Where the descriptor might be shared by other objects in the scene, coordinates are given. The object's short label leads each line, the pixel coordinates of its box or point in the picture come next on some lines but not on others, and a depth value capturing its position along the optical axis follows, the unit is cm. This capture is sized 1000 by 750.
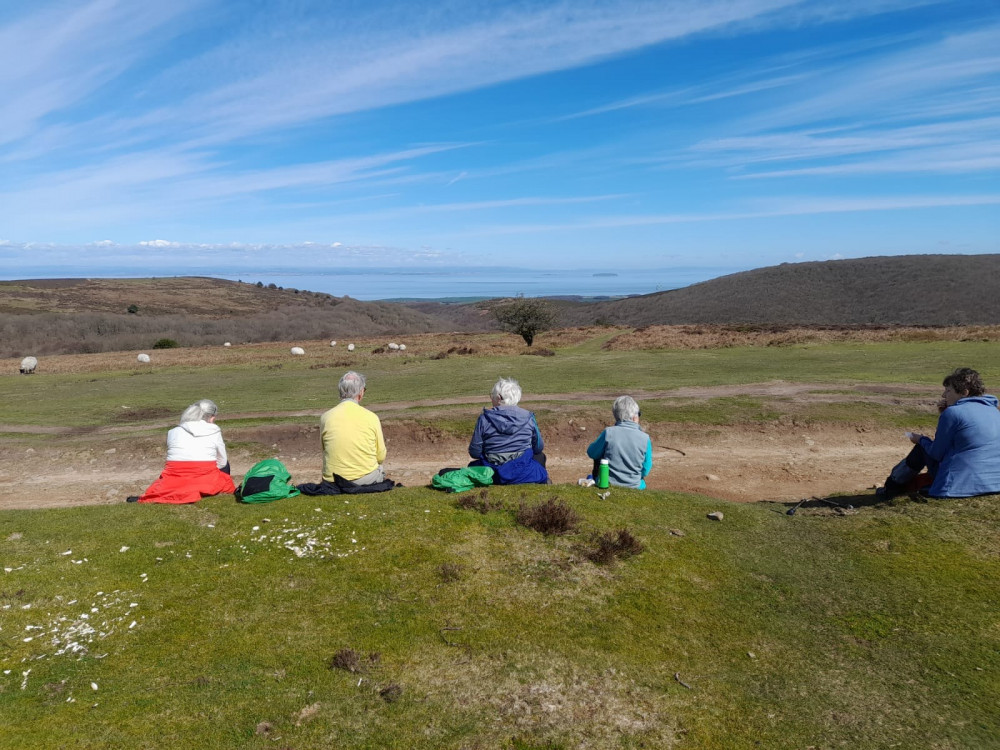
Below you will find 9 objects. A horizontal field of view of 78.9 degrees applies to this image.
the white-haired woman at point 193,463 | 850
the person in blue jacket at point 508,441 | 897
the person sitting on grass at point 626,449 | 903
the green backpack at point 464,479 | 862
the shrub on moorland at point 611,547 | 655
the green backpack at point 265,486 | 827
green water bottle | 871
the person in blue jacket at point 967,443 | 764
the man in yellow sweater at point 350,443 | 863
